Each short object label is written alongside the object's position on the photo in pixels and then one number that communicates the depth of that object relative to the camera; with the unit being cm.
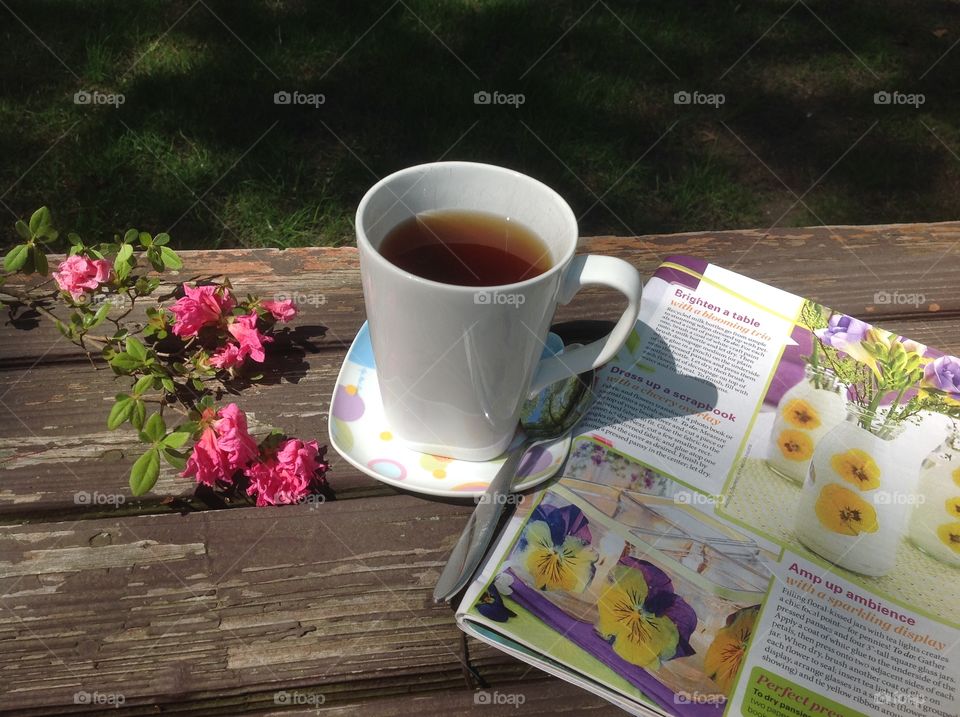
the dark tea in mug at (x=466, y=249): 72
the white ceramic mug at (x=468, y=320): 61
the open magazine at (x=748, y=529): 62
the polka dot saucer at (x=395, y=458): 72
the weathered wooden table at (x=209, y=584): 60
